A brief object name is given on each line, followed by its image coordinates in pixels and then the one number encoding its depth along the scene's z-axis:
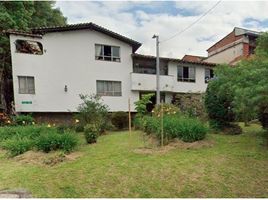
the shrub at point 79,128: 10.16
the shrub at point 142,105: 11.05
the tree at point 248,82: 4.81
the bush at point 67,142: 6.14
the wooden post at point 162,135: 6.36
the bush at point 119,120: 11.41
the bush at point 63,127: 10.17
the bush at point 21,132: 7.89
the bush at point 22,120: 11.31
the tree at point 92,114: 9.93
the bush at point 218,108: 7.89
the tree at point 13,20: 12.59
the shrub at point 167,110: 9.30
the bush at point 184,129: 6.50
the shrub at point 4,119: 11.29
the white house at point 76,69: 12.87
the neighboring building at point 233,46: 19.48
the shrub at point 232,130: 7.87
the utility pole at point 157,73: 13.90
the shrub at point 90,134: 7.34
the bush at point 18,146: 6.29
